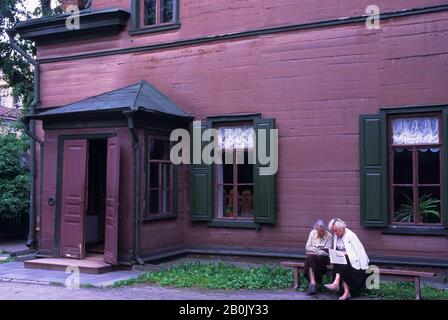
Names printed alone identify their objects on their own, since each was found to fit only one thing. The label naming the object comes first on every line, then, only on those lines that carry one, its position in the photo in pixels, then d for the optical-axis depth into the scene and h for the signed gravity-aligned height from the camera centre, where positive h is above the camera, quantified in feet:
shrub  47.98 +0.00
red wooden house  30.45 +3.13
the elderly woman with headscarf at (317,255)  26.40 -3.67
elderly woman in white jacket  25.29 -3.84
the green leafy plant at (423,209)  30.00 -1.60
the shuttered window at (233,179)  33.99 +0.01
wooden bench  24.94 -4.37
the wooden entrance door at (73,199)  33.60 -1.28
